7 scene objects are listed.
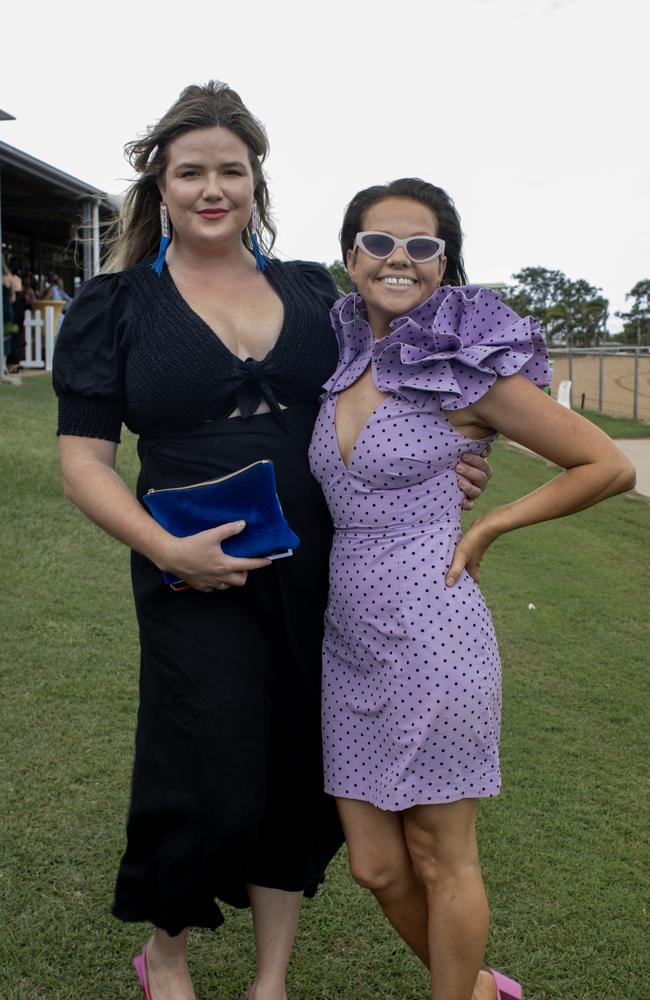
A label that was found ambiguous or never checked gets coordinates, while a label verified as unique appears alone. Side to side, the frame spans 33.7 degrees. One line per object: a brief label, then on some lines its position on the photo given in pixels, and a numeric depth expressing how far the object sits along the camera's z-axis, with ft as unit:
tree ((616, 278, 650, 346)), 268.13
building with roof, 61.21
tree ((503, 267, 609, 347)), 299.38
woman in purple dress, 7.34
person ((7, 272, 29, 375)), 61.00
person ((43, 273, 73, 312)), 72.95
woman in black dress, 7.79
